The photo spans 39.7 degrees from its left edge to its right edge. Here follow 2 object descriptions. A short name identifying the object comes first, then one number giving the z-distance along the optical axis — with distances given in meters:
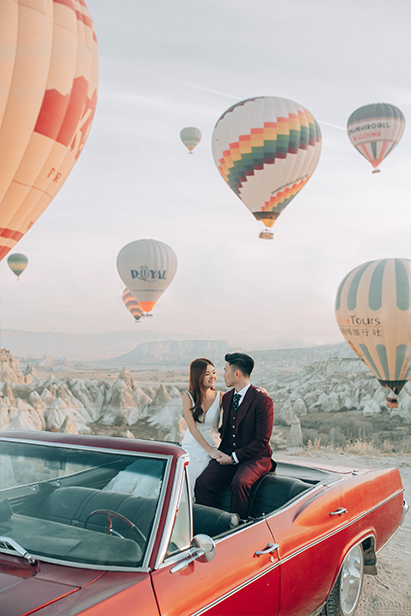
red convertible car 2.16
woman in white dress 4.24
